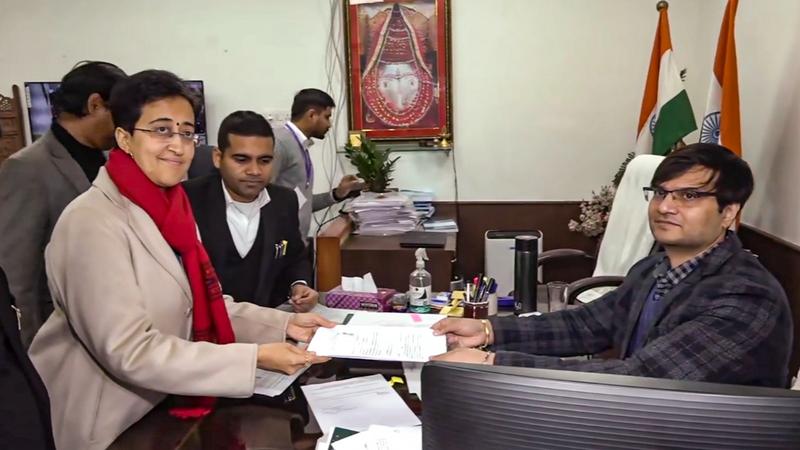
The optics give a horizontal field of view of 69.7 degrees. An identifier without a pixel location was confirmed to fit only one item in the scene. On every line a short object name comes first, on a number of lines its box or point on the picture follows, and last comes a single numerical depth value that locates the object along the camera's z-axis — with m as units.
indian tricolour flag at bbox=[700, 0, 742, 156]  2.41
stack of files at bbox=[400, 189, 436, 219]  3.66
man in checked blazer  1.19
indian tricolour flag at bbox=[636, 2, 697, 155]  2.85
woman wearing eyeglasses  1.13
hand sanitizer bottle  1.84
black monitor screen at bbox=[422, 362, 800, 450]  0.47
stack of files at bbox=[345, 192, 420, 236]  3.27
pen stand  1.74
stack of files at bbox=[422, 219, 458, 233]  3.42
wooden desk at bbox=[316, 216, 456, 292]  2.88
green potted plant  3.50
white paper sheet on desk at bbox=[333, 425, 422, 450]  1.04
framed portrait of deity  3.68
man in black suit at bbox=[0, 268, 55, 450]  0.93
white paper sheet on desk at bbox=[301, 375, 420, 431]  1.16
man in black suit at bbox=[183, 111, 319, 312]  1.87
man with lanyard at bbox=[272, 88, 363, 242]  2.97
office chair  2.60
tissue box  1.81
